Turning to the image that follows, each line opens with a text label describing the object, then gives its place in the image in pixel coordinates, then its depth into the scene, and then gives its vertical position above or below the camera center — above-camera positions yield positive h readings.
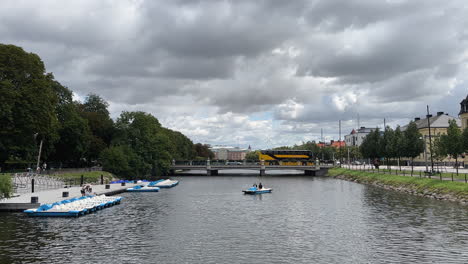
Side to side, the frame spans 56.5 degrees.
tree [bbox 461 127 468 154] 77.56 +3.57
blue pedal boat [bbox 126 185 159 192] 87.61 -4.99
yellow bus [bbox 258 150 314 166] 169.35 +1.82
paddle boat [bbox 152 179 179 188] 98.57 -4.61
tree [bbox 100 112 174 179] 113.10 +4.71
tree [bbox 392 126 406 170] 112.94 +4.41
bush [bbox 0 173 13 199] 48.28 -2.15
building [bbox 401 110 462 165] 169.50 +13.87
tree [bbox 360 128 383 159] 134.31 +4.88
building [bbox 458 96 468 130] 130.88 +14.09
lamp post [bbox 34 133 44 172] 91.29 +2.95
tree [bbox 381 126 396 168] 118.96 +4.63
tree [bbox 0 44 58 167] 71.57 +11.52
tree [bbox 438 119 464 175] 84.00 +3.63
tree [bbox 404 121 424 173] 112.06 +4.62
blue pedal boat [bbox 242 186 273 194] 81.96 -5.37
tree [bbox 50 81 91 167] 102.75 +7.85
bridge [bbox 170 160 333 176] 162.00 -1.71
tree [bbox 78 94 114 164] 121.03 +11.26
